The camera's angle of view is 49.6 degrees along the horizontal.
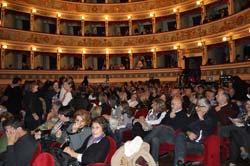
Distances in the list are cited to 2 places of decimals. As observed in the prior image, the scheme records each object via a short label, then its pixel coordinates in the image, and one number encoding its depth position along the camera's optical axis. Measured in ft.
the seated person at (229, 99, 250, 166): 17.40
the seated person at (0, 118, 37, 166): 11.39
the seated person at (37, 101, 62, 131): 16.21
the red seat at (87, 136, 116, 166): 12.08
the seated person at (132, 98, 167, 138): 18.89
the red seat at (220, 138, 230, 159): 19.67
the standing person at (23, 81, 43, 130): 21.48
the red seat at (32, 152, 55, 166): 9.79
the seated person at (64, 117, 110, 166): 11.95
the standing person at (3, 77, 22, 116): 23.08
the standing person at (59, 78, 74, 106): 23.53
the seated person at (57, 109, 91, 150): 13.97
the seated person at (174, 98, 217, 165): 15.71
